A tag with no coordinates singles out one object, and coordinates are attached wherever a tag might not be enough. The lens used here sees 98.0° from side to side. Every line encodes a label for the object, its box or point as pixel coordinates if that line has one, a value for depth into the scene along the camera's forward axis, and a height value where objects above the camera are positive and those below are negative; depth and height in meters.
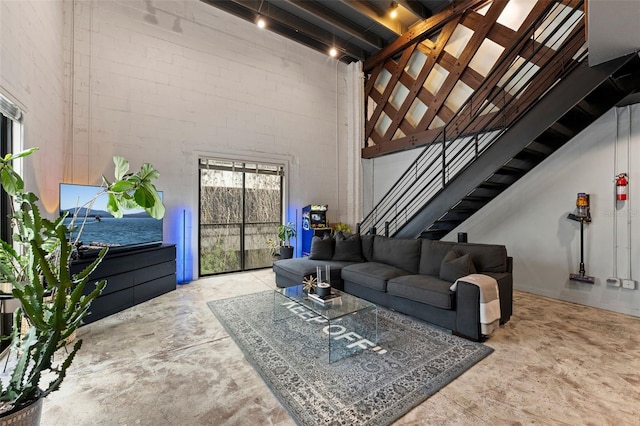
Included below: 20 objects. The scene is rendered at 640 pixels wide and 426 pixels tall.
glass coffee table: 2.61 -1.21
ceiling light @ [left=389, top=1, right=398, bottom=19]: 5.21 +3.92
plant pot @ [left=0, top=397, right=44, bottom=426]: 1.22 -0.93
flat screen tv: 3.62 -0.15
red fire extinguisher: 3.51 +0.39
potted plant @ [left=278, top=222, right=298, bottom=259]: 5.82 -0.46
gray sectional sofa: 2.86 -0.76
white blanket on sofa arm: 2.66 -0.84
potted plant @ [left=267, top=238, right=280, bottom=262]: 6.26 -0.73
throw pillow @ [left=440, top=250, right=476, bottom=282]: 3.12 -0.59
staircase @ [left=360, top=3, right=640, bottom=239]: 2.97 +1.25
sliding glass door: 5.58 +0.03
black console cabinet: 3.35 -0.87
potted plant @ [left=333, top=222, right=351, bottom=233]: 6.66 -0.29
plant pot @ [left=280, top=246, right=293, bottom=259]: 5.81 -0.78
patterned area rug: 1.84 -1.26
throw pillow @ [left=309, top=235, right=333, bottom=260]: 4.70 -0.58
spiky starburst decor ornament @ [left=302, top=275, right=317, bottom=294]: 3.24 -0.84
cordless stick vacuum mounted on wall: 3.73 -0.02
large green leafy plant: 1.32 -0.47
